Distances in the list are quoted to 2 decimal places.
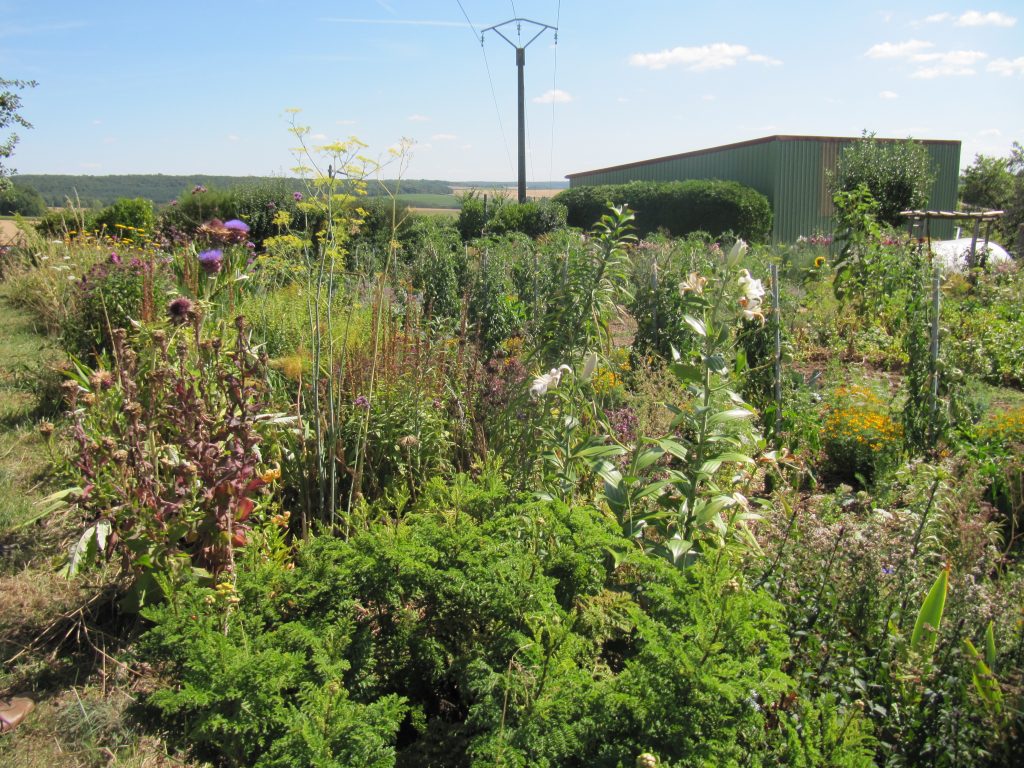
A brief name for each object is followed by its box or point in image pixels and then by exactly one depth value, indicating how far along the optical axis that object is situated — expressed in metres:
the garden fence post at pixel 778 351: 4.20
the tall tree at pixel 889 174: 18.42
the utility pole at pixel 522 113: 19.43
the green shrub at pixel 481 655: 1.53
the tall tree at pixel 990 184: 31.05
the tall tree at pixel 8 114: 14.69
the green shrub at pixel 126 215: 14.48
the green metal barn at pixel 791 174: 22.86
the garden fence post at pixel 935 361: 4.10
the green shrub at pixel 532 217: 18.84
